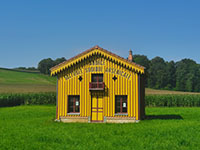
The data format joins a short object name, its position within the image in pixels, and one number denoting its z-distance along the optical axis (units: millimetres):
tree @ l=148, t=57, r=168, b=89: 123438
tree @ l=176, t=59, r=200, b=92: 113712
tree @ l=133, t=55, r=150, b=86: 138750
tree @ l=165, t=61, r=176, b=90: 123650
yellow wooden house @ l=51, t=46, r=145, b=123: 25281
